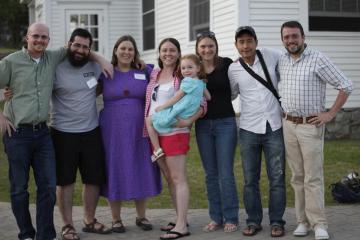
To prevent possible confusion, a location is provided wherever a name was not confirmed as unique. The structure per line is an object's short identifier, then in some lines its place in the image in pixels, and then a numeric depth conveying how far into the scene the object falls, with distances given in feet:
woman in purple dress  19.48
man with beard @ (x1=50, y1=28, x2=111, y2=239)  18.74
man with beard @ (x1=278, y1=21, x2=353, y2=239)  18.16
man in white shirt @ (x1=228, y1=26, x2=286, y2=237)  18.88
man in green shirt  17.46
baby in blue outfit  18.54
